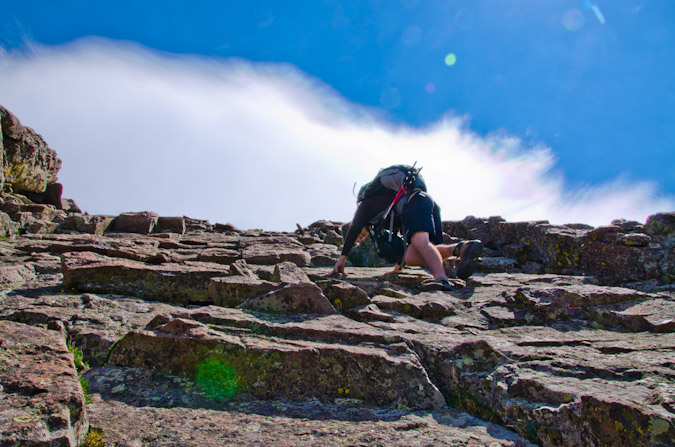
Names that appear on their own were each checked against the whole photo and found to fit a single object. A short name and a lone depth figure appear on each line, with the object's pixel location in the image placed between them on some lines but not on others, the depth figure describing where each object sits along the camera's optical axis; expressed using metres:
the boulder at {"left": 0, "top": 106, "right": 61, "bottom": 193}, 21.64
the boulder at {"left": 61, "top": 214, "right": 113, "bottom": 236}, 15.88
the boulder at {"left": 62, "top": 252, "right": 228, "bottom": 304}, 6.73
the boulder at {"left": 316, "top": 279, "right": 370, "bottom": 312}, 6.51
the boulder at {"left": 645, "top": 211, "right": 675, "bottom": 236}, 11.27
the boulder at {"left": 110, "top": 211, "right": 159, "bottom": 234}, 18.05
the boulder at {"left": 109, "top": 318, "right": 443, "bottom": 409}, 4.02
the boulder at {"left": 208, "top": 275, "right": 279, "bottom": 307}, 6.36
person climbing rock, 8.46
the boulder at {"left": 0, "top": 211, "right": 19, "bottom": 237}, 12.76
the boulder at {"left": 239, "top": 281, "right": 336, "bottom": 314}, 5.86
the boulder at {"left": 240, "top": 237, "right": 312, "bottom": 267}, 11.08
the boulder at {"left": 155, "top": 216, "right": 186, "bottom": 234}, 19.36
